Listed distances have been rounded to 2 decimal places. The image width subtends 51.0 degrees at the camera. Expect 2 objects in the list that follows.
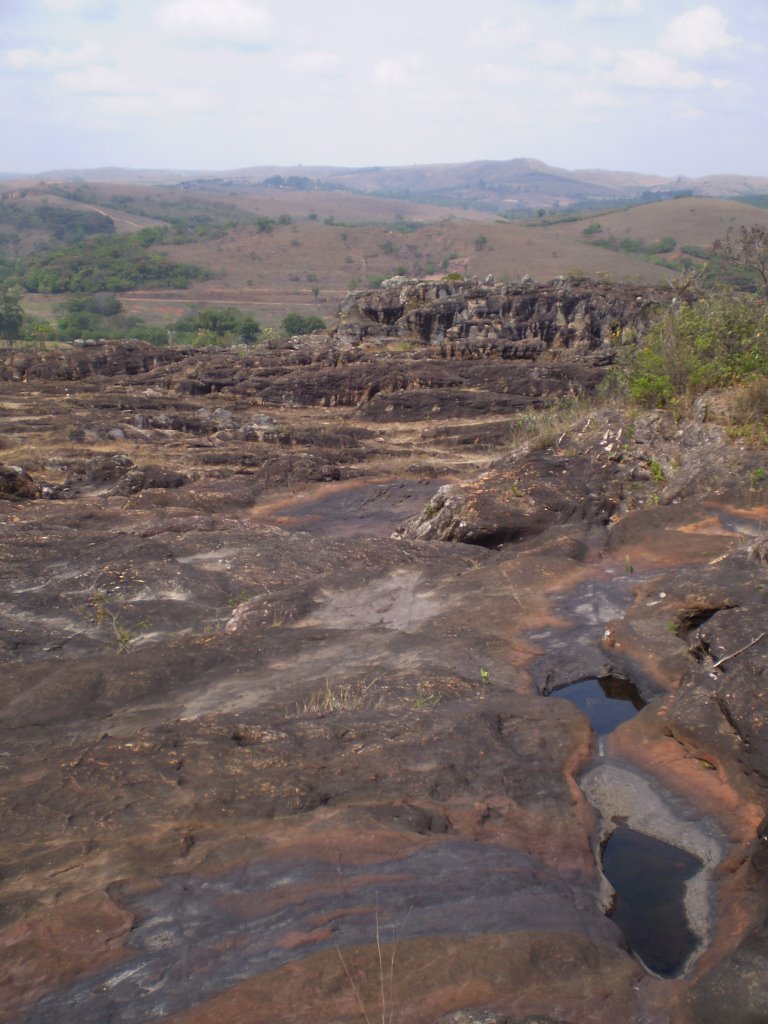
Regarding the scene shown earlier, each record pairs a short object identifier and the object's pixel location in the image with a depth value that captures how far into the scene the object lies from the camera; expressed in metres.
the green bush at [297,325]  50.00
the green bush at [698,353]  13.34
